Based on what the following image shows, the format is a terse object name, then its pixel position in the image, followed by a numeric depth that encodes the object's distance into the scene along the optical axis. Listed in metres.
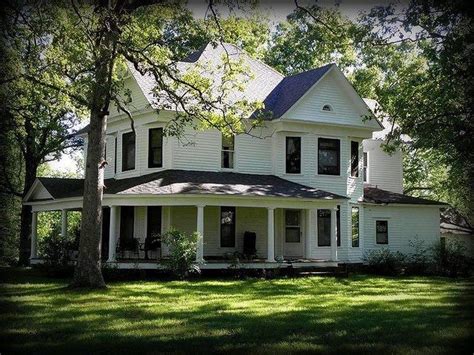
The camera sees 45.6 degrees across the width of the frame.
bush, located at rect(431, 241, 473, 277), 24.35
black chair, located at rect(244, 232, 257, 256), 22.35
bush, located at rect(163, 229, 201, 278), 18.91
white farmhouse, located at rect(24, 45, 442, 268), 21.00
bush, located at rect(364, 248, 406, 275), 24.09
